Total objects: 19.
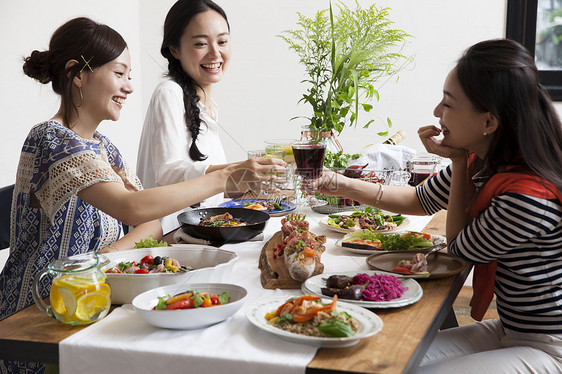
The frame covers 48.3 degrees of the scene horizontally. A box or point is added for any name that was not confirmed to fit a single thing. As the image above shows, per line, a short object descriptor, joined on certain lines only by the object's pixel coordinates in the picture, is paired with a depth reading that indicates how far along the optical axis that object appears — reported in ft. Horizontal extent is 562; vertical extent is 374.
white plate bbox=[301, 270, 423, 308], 4.29
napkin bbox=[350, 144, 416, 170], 9.25
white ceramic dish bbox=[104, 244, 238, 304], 4.44
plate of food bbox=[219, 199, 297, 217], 7.64
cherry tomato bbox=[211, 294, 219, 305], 4.13
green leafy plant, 8.36
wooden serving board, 4.91
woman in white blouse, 8.51
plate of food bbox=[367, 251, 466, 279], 5.07
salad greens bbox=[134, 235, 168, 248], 5.36
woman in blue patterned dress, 5.78
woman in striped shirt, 4.86
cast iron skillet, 6.15
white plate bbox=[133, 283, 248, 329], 3.86
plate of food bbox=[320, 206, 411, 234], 6.79
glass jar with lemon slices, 4.00
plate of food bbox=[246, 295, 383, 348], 3.62
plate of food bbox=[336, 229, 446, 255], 5.88
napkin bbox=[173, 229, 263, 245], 6.17
